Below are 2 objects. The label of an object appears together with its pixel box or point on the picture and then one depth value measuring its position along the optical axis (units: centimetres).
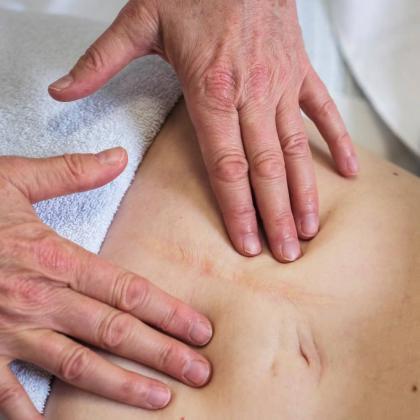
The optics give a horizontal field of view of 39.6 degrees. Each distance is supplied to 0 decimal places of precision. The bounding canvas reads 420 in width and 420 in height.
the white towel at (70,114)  86
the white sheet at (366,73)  113
